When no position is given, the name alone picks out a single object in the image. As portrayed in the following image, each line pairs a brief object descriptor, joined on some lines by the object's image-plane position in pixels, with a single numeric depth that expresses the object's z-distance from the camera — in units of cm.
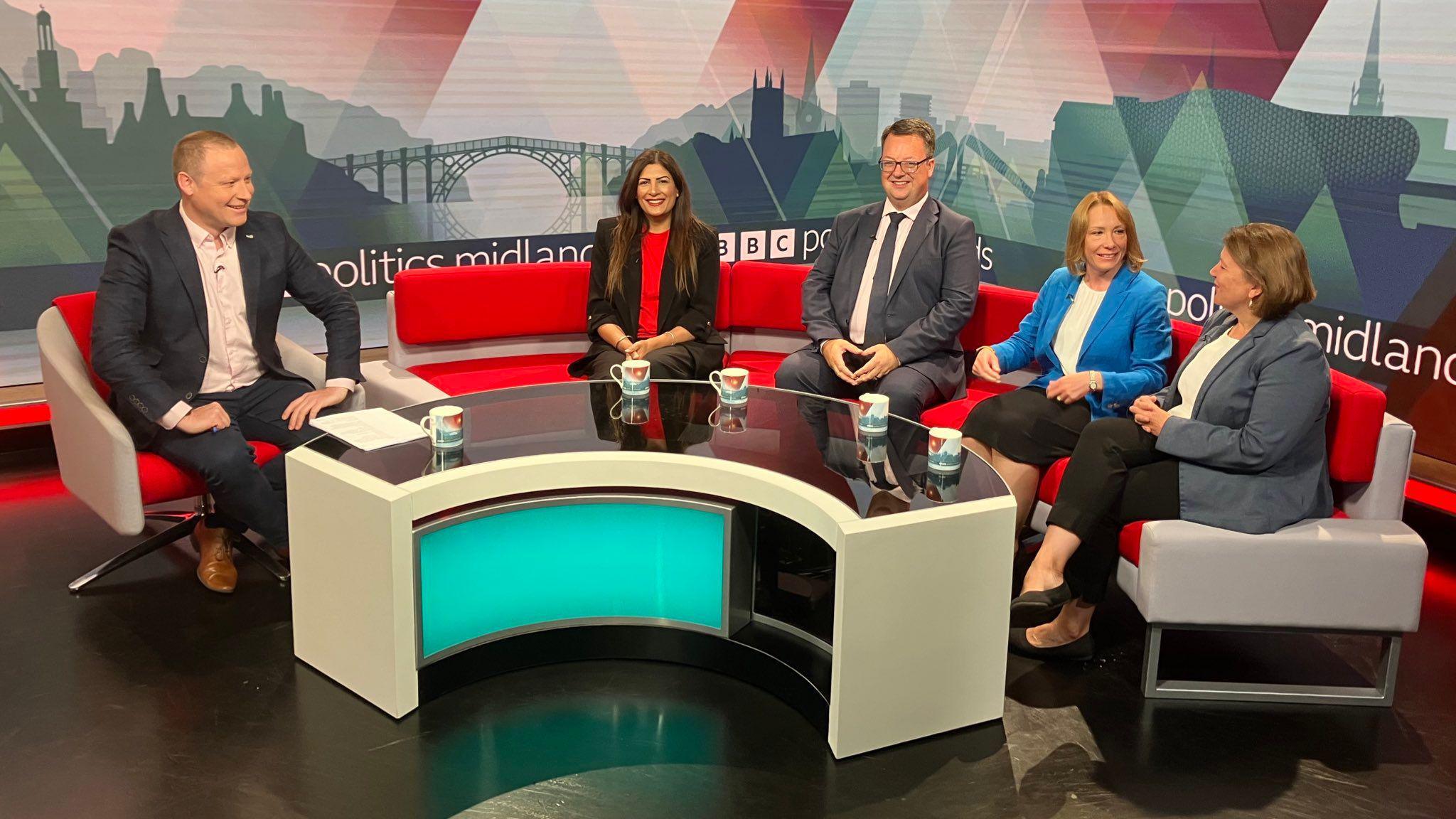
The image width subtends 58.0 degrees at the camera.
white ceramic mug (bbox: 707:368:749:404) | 402
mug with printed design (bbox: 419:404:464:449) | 350
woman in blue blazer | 414
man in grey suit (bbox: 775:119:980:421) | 472
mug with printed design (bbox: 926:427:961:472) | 343
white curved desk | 323
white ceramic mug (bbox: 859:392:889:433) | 371
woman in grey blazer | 351
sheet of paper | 359
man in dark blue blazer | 400
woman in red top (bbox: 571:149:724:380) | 497
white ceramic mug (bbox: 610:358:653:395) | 401
